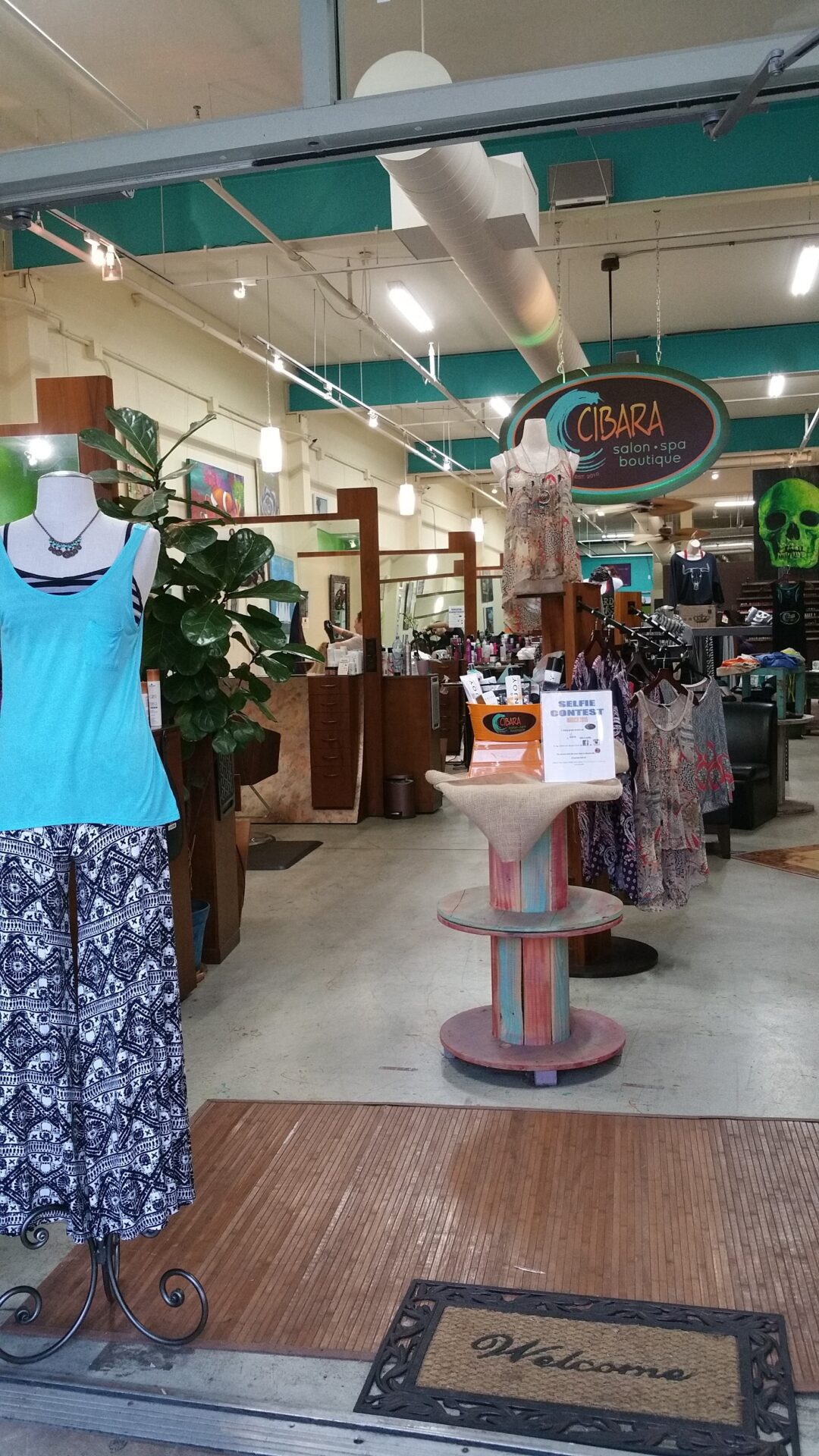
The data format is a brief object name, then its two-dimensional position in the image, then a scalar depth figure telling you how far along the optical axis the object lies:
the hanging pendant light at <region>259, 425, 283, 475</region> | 9.13
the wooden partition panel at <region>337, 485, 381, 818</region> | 8.00
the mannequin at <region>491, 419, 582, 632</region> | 4.34
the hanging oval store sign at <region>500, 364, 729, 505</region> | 6.00
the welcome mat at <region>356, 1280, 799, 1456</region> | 1.83
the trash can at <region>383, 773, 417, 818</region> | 8.20
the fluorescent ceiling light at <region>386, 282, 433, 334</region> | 9.34
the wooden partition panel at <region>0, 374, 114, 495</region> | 3.99
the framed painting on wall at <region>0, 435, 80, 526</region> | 4.08
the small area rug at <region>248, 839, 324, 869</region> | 6.74
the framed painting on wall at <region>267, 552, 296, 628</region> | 11.26
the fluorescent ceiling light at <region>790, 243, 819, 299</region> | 7.91
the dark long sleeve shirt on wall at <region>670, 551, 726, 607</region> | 9.38
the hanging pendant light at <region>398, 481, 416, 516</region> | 12.91
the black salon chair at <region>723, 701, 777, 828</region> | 7.36
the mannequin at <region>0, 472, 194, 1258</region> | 2.00
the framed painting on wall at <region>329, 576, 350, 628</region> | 11.46
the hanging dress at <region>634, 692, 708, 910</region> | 4.17
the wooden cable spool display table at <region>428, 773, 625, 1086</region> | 3.13
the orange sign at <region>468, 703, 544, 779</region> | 3.40
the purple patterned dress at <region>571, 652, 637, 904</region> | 4.12
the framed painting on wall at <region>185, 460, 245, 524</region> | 10.96
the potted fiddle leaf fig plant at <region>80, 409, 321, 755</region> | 3.78
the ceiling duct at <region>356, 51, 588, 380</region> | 4.50
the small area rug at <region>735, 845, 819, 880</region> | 6.12
